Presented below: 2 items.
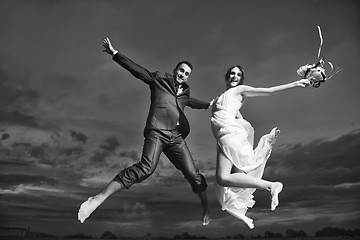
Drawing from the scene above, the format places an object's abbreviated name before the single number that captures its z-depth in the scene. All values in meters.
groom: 3.86
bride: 3.75
